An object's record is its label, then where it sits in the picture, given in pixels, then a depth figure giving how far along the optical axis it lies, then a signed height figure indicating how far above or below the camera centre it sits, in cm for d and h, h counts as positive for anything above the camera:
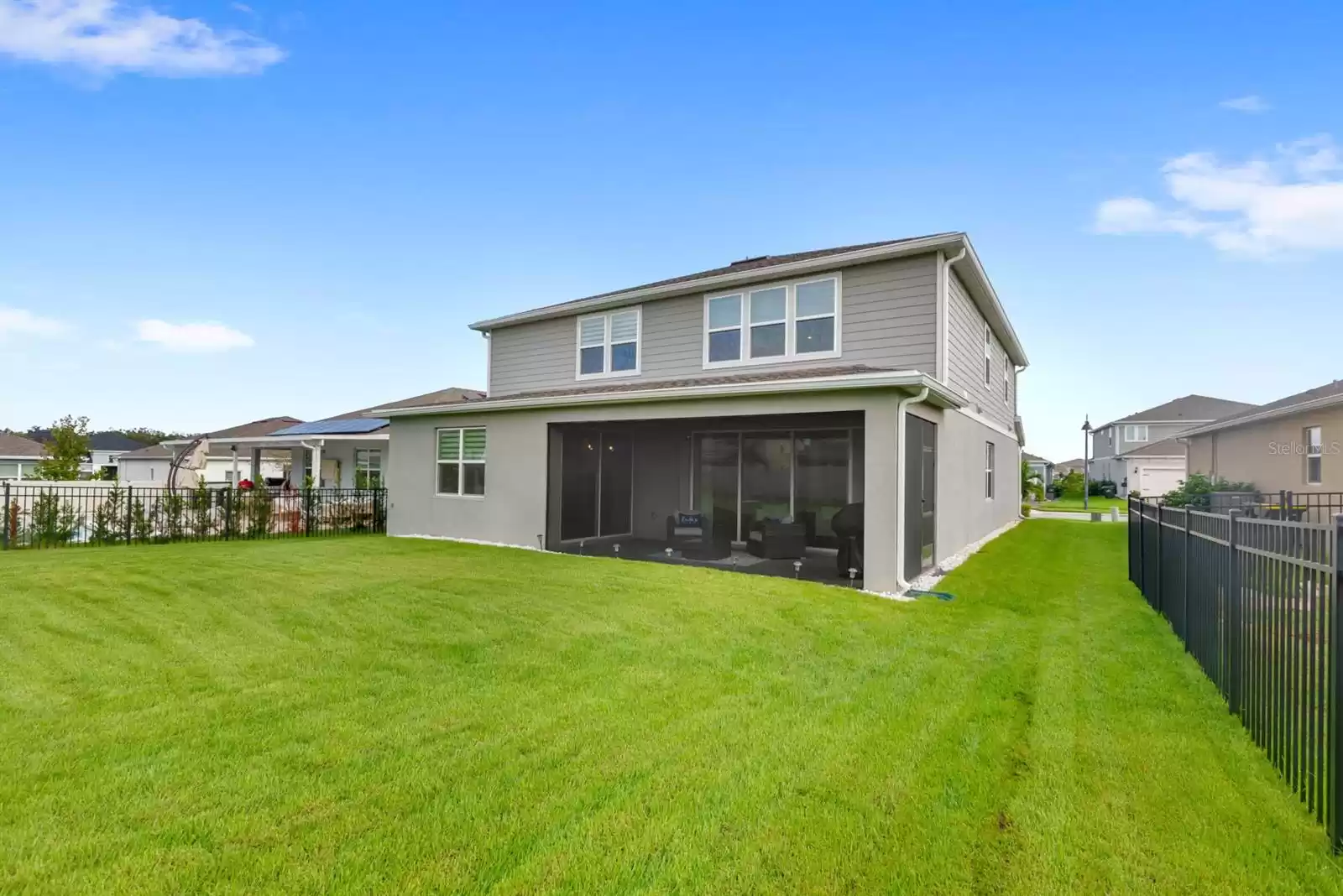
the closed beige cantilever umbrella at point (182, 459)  2195 +15
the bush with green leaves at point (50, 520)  1204 -113
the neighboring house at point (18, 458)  3759 +24
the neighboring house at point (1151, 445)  3672 +156
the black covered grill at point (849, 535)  930 -104
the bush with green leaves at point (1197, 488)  1950 -62
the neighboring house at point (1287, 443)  1702 +82
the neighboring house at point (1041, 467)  4650 +6
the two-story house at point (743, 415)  887 +87
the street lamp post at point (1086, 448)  2772 +89
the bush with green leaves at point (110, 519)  1256 -114
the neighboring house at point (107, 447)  4944 +133
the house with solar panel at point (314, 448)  2031 +61
